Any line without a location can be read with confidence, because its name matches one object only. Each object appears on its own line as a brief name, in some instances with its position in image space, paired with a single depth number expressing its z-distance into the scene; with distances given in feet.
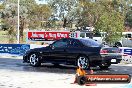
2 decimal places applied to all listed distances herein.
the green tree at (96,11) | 149.89
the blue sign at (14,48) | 92.79
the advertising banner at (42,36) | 114.11
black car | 58.18
